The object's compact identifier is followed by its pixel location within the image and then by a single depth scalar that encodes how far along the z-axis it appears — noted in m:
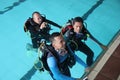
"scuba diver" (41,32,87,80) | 3.04
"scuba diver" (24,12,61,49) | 4.18
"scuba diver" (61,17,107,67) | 3.82
